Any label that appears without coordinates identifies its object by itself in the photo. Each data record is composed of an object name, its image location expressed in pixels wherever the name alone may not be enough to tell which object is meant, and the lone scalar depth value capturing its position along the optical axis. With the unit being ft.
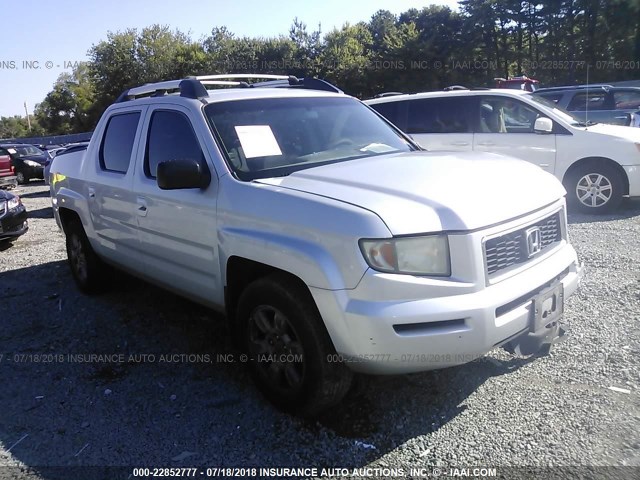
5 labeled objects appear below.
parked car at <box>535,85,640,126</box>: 40.16
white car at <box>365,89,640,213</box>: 26.30
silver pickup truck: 8.77
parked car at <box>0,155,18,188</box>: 50.47
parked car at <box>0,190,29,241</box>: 27.02
